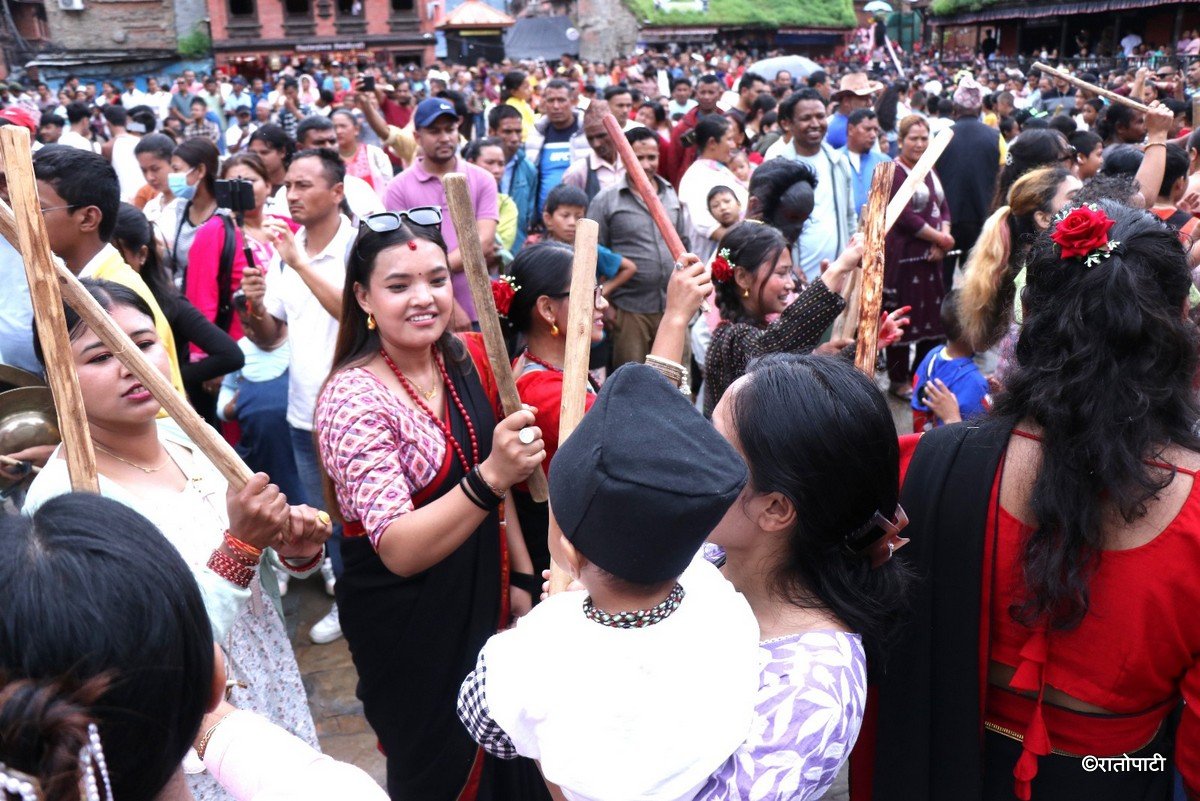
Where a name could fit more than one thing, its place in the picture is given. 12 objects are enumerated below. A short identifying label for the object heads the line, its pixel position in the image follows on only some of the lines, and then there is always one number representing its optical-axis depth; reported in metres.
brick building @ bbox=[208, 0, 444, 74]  40.53
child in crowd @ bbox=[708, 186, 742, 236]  5.64
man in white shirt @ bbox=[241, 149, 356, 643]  3.79
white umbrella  17.89
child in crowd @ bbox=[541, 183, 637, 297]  5.16
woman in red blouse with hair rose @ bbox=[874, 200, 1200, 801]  1.58
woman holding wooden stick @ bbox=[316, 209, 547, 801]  2.31
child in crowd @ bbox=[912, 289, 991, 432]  3.26
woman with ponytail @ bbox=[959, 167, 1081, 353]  3.57
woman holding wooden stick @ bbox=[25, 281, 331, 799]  1.93
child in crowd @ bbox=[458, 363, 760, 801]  1.29
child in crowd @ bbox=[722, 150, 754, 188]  7.18
